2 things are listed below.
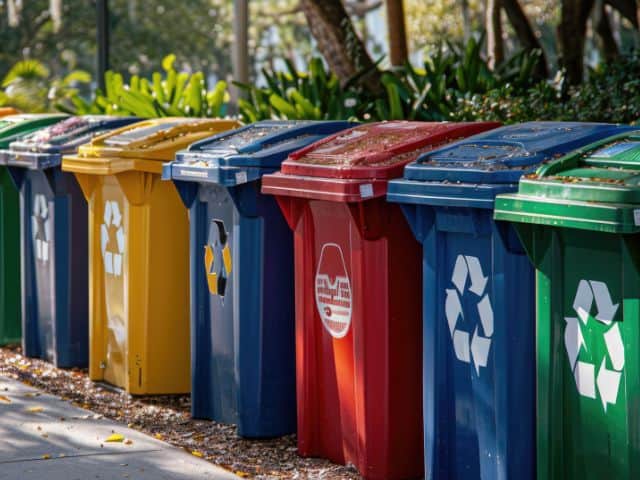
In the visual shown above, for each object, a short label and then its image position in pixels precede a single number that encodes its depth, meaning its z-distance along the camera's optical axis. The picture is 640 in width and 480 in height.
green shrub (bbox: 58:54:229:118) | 12.80
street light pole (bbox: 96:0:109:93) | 14.64
